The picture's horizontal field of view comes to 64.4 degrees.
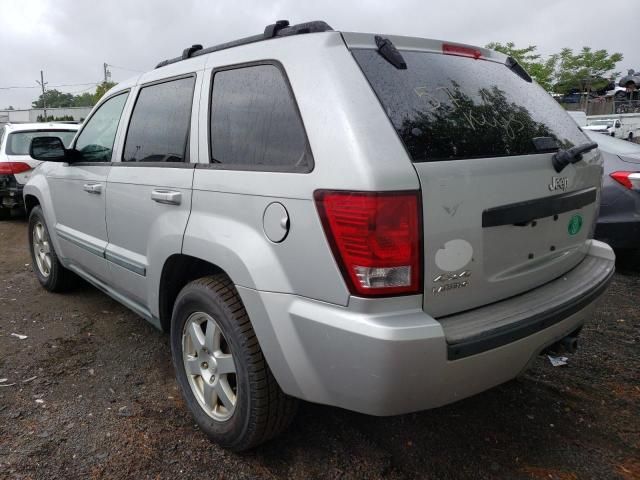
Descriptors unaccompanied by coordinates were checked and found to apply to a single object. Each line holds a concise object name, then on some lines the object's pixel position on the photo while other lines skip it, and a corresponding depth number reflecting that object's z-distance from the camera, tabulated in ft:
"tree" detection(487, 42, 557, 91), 123.24
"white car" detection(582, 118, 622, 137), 76.74
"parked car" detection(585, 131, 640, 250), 14.90
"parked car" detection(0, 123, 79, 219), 26.91
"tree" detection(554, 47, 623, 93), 133.59
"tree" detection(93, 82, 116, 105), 164.86
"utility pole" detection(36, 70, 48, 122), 213.75
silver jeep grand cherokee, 5.77
